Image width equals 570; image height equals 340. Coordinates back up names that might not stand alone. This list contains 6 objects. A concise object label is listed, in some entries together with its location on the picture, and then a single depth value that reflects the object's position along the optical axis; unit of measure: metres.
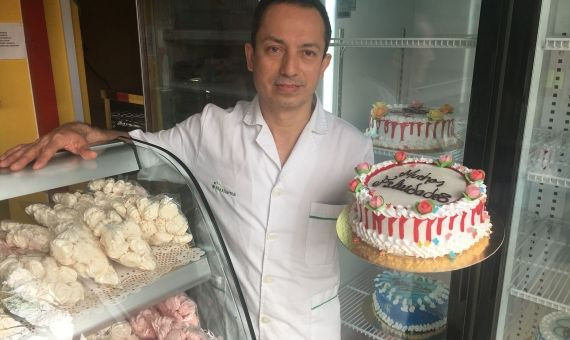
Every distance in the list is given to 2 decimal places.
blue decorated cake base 1.92
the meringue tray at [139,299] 0.89
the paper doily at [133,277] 0.91
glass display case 0.88
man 1.42
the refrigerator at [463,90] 1.39
